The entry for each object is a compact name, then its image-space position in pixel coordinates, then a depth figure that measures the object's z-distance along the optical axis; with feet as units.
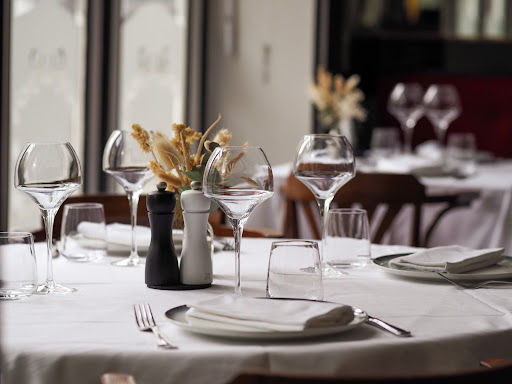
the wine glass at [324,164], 7.11
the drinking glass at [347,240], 7.18
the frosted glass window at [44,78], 14.52
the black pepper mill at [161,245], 6.61
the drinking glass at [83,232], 7.30
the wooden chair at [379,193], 9.77
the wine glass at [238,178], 6.27
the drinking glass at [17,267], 6.22
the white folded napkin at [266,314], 5.67
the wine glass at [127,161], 7.33
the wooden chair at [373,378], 4.95
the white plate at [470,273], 6.76
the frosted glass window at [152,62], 17.92
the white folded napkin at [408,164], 12.51
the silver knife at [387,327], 5.79
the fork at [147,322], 5.61
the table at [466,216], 11.33
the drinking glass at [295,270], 6.11
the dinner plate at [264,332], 5.64
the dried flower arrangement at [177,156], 6.88
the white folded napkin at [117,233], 7.31
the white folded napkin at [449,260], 6.82
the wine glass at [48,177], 6.58
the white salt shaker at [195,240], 6.64
